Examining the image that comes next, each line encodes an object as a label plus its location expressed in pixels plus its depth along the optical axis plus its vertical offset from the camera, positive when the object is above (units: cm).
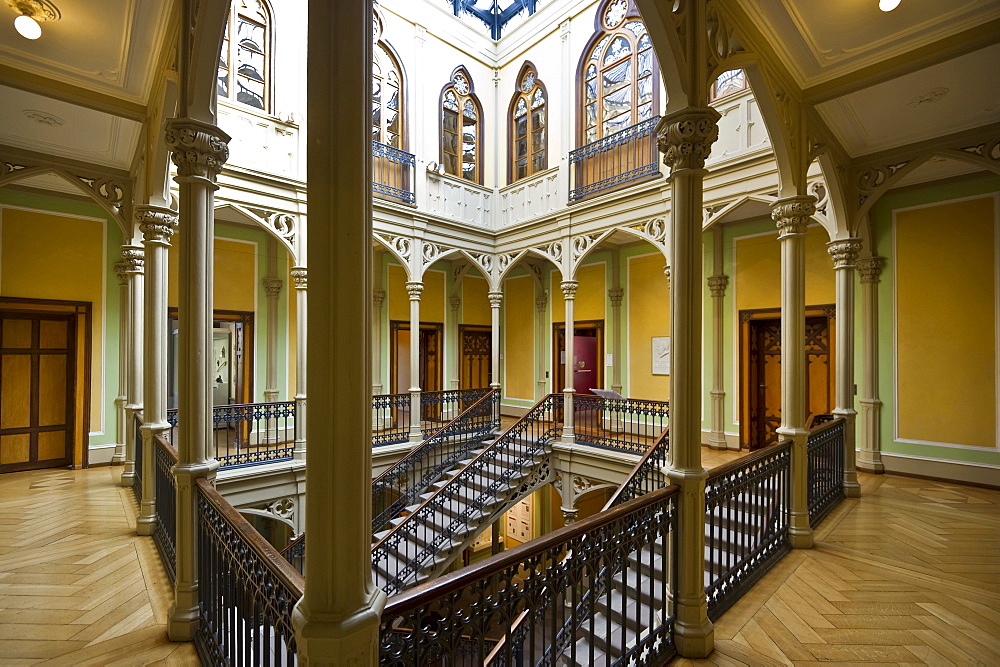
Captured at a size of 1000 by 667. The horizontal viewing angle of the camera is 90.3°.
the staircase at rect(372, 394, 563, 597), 710 -260
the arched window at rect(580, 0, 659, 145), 872 +492
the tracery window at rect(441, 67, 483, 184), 1072 +475
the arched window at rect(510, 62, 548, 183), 1059 +476
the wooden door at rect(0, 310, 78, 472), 770 -69
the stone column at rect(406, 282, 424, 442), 948 -31
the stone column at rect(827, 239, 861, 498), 619 -9
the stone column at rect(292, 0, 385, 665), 169 +7
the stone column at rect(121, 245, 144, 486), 660 -14
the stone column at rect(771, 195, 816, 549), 474 +1
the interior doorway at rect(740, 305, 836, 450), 859 -52
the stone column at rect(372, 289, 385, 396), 1121 +10
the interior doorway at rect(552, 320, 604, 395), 1170 -31
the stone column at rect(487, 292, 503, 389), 1014 +20
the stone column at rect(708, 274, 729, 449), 934 -30
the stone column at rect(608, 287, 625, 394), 1103 +34
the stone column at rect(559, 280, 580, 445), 903 -109
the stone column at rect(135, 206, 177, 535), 479 +1
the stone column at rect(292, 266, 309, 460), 757 -51
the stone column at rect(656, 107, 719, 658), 306 -5
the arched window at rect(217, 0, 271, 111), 762 +456
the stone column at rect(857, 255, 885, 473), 762 -53
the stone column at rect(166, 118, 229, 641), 312 +10
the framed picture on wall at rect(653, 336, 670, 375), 1012 -25
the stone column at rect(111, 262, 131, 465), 831 -39
